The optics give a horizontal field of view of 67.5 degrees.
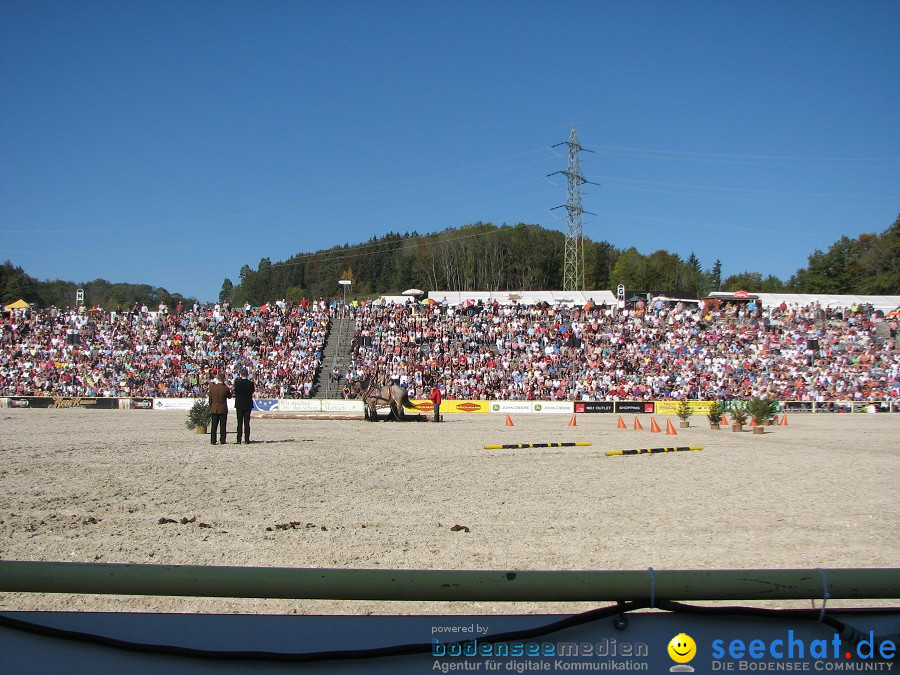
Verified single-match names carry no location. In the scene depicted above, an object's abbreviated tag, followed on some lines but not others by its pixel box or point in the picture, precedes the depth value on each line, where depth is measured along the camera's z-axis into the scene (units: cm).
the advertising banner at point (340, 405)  3192
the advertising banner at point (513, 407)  3581
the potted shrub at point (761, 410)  2367
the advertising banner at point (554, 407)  3575
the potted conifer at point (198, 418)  2006
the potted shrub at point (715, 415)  2427
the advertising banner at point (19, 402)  3634
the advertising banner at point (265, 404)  3347
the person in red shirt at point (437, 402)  2819
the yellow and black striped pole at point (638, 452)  1571
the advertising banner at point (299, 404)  3278
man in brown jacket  1708
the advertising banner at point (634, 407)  3597
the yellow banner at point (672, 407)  3562
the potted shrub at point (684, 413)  2542
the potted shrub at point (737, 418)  2407
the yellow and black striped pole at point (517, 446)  1661
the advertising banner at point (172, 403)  3650
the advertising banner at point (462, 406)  3588
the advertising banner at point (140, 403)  3688
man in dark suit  1739
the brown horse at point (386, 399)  2748
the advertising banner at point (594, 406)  3578
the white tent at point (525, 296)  5841
